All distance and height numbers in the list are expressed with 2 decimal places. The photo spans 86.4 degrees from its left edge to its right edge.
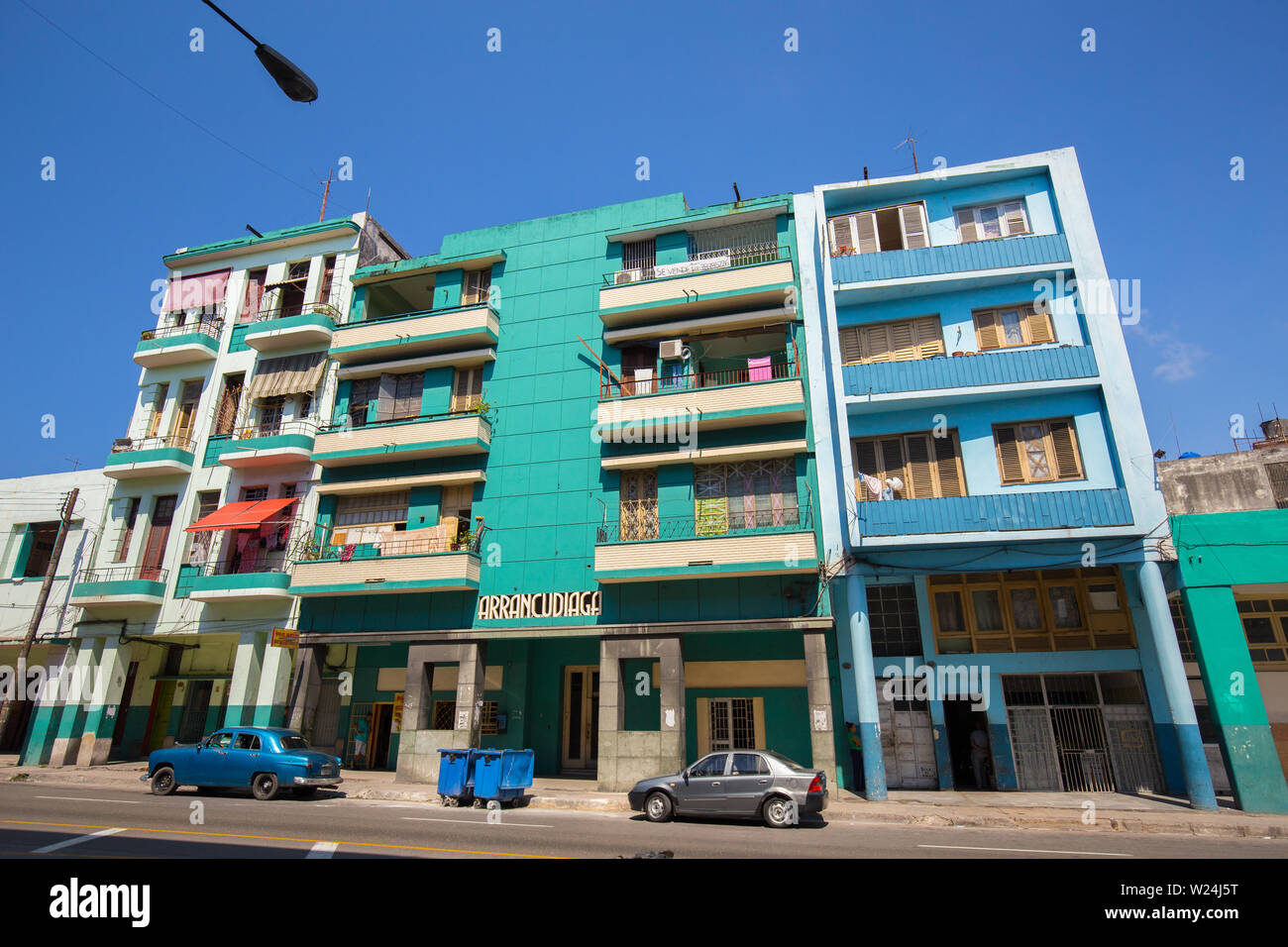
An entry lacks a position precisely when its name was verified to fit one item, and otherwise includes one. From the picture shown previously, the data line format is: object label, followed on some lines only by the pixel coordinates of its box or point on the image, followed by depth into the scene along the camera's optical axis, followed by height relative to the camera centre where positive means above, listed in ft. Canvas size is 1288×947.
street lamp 21.77 +19.22
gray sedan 46.47 -5.54
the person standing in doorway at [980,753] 62.85 -4.00
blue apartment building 60.34 +17.27
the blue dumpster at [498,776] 54.80 -5.30
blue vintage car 55.93 -4.68
